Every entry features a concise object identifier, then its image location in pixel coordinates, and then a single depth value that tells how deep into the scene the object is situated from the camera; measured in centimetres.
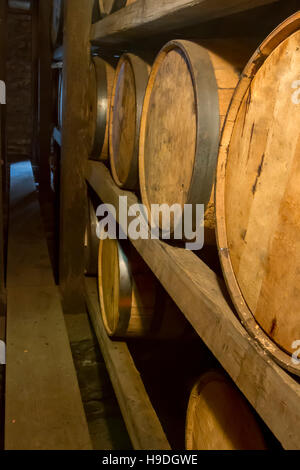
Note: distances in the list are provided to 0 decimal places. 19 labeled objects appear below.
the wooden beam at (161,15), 120
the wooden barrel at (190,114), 119
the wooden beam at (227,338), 81
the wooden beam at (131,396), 191
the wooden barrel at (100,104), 270
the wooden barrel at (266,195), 80
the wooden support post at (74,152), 322
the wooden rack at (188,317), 84
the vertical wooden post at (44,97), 610
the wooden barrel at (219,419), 120
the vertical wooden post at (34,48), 810
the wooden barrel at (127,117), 188
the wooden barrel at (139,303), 214
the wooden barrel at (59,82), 522
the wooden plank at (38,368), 190
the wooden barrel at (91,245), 338
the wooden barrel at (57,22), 467
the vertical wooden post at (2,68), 351
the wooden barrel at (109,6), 236
